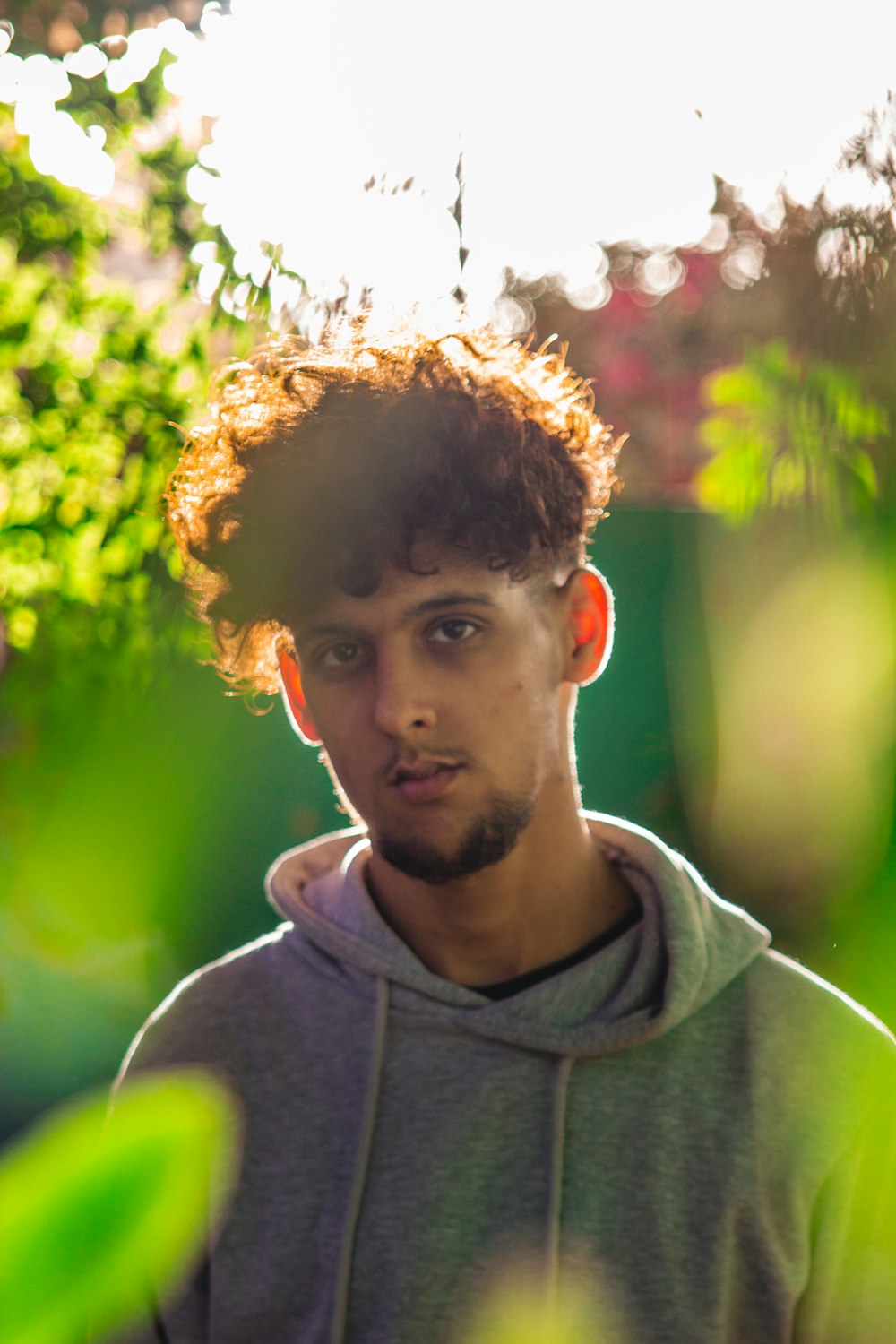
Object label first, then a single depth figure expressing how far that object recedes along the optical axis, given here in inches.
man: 60.9
